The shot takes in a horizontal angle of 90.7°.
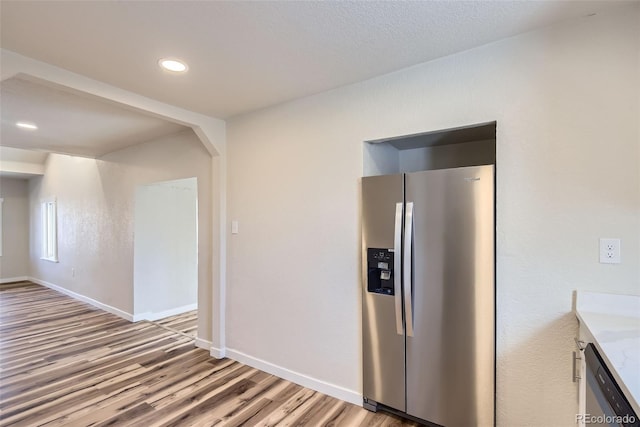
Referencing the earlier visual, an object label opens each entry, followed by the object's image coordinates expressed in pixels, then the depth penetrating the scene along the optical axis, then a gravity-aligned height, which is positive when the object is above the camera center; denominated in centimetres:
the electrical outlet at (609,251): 155 -19
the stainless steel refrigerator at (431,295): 187 -53
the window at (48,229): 675 -33
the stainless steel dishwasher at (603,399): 92 -62
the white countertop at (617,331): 97 -50
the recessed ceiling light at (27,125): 338 +97
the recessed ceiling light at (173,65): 202 +98
